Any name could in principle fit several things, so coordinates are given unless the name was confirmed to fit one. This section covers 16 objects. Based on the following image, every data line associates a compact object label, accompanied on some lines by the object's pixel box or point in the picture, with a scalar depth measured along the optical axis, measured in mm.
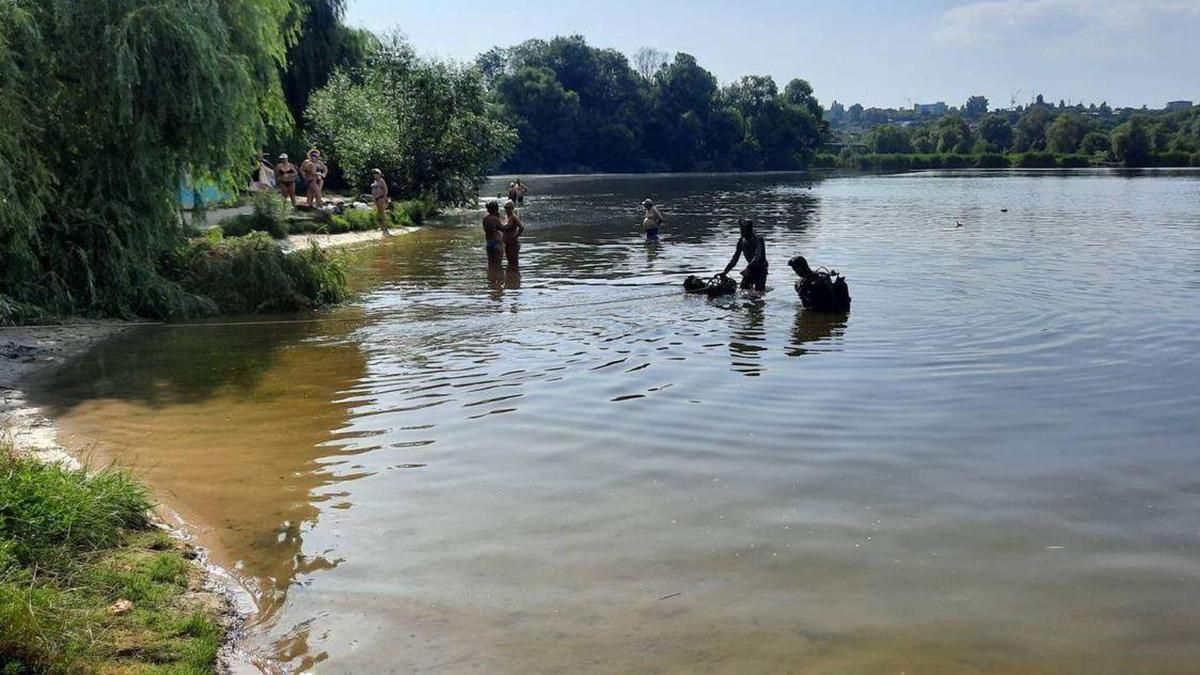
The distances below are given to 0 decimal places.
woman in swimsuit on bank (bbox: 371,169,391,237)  32594
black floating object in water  18422
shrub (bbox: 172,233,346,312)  17047
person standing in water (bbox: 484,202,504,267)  23284
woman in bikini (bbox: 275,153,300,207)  31812
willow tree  14523
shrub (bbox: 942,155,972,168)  142000
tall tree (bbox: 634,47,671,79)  155875
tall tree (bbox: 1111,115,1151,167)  120750
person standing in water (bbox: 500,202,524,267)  23500
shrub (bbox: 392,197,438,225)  37156
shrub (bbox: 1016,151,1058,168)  131000
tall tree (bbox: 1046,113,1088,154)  135750
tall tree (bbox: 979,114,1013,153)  155375
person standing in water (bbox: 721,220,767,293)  18469
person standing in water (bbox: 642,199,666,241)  31016
